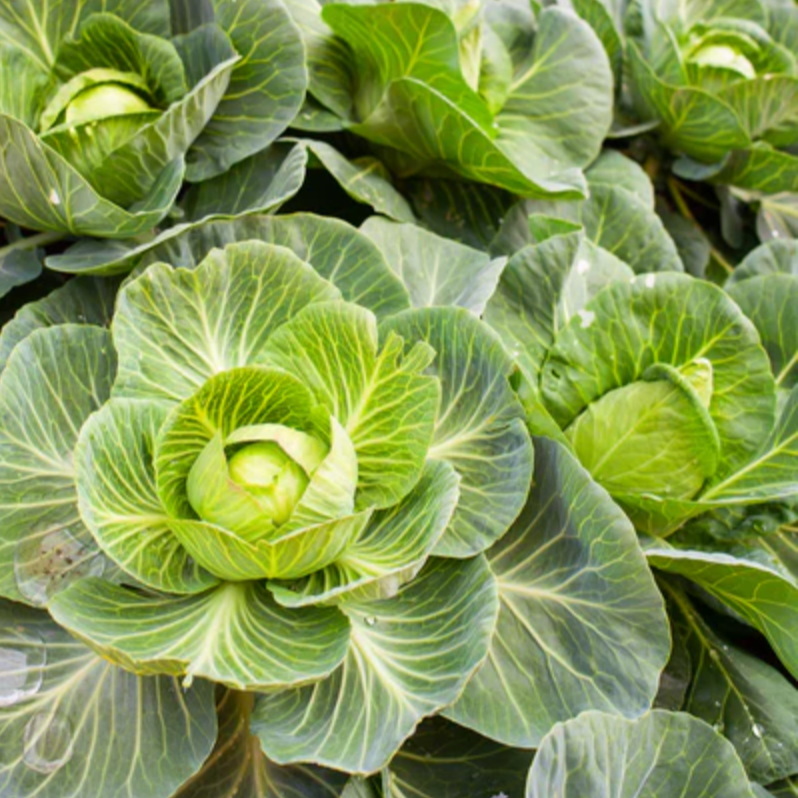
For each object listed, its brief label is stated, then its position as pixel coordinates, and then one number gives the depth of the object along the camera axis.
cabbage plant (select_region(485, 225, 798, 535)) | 1.40
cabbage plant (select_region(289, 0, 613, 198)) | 1.54
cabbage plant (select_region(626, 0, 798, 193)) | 1.98
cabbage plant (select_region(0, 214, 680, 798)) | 1.03
